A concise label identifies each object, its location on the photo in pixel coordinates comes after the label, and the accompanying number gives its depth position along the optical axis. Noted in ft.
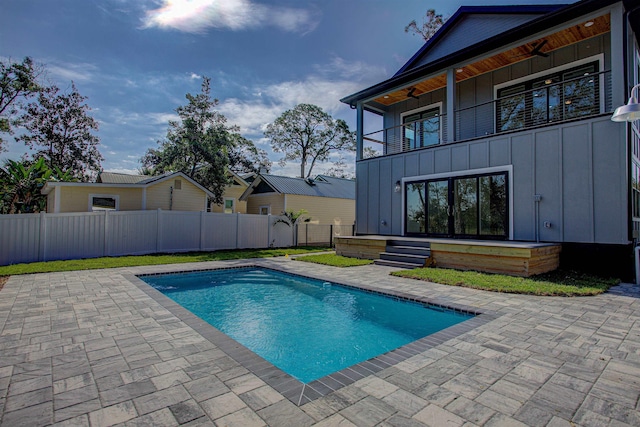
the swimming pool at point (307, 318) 12.31
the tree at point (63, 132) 72.02
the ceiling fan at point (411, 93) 38.22
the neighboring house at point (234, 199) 74.64
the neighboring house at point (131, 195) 45.11
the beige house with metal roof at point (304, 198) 61.85
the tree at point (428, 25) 64.49
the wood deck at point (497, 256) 22.38
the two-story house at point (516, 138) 23.09
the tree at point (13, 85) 59.41
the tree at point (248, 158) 105.29
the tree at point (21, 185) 50.19
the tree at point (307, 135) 96.84
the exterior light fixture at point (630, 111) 14.33
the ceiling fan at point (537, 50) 28.91
